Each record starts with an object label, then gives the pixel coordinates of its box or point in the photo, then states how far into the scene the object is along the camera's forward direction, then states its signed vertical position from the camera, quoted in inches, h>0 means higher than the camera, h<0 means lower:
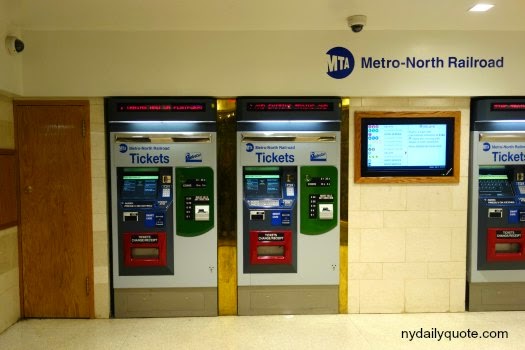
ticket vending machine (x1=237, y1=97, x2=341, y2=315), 147.6 -16.8
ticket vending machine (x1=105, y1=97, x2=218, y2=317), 146.6 -16.7
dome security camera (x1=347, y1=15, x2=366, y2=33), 131.2 +48.7
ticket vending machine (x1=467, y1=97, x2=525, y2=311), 149.6 -17.4
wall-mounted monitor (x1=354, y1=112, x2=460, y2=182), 150.1 +6.1
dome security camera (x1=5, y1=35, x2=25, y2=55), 135.1 +42.3
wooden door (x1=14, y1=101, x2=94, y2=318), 146.8 -17.2
